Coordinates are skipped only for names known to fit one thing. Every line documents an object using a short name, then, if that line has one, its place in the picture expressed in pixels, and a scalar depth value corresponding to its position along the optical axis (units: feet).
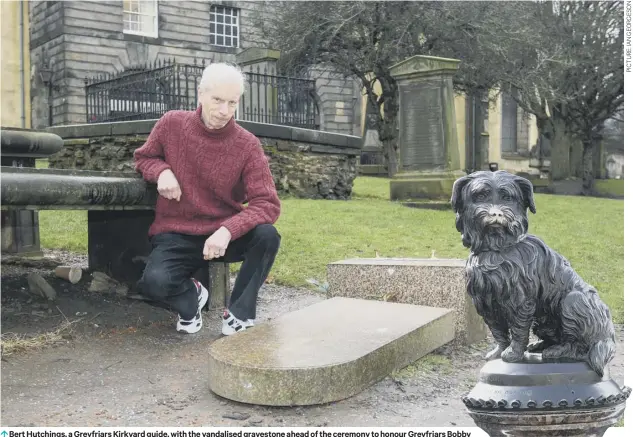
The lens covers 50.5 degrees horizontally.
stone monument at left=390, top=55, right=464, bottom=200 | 40.50
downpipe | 82.33
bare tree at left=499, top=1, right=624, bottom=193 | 79.15
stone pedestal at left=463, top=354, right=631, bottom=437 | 6.56
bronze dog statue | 6.73
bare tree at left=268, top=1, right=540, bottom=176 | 66.54
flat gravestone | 9.68
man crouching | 13.14
